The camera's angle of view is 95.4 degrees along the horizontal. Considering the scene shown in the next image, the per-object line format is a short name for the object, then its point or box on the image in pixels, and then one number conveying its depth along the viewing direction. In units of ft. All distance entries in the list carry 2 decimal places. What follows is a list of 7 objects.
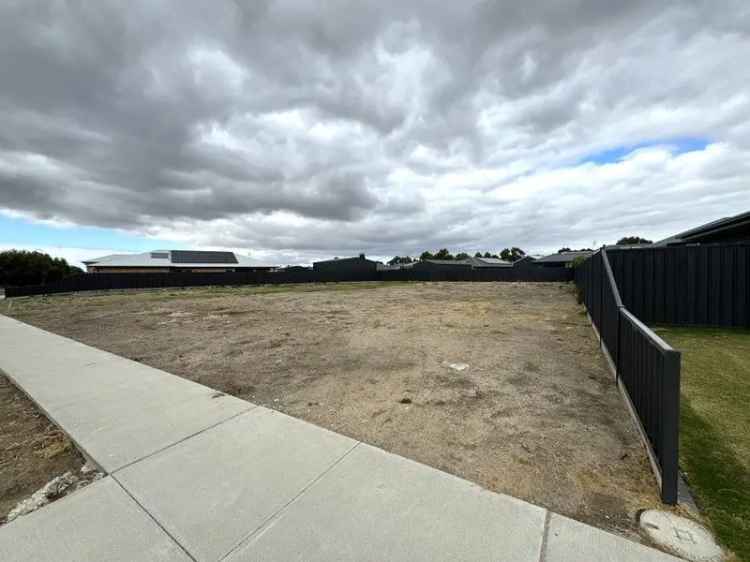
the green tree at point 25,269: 136.67
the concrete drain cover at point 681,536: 6.22
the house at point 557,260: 186.15
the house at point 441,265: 212.43
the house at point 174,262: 177.78
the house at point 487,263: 230.87
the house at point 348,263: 224.53
